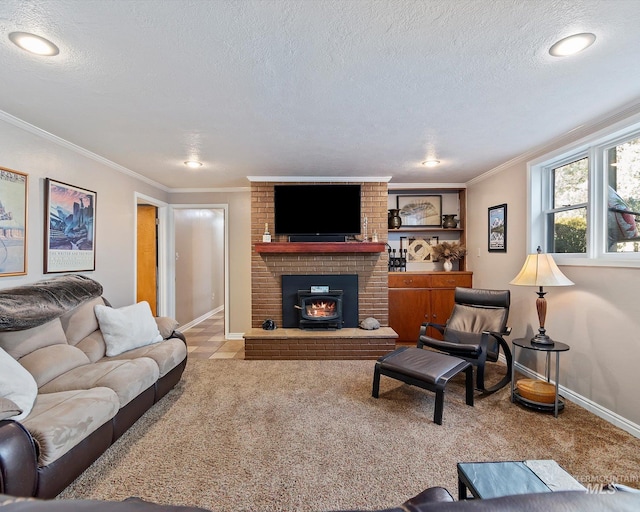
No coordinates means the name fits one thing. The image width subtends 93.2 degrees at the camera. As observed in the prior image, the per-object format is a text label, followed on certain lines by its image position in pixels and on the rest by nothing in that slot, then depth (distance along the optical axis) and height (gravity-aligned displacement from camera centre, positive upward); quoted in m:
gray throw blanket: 2.10 -0.35
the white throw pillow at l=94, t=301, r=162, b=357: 2.73 -0.69
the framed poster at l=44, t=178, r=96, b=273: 2.69 +0.26
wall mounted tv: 4.21 +0.65
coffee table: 1.25 -0.96
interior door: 4.86 -0.01
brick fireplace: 4.31 -0.15
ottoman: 2.41 -0.97
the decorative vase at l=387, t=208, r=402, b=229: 4.64 +0.57
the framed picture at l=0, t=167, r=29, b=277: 2.28 +0.25
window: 2.32 +0.50
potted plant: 4.57 +0.06
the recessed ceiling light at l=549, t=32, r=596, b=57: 1.47 +1.07
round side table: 2.46 -1.06
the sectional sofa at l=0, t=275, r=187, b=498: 1.48 -0.86
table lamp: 2.55 -0.18
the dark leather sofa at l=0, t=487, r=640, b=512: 0.47 -0.40
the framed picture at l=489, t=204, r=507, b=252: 3.73 +0.36
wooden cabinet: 4.41 -0.62
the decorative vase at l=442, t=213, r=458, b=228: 4.66 +0.54
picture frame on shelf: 4.82 +0.70
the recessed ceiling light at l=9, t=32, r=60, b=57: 1.44 +1.04
